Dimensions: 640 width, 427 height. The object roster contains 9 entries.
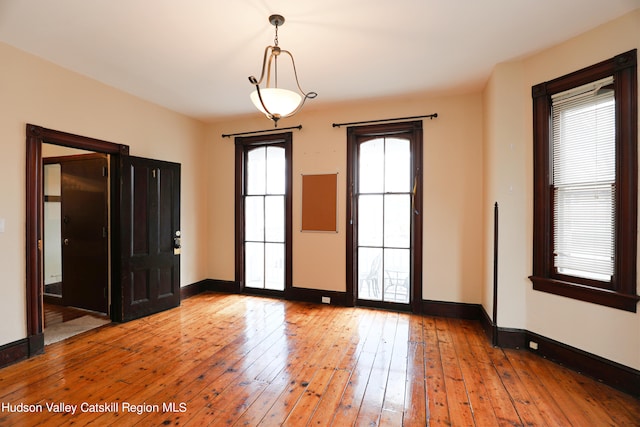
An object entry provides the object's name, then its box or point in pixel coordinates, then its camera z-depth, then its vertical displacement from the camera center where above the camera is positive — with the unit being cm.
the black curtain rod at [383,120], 401 +125
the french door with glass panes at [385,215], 413 -5
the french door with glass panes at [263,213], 481 -2
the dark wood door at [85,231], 394 -25
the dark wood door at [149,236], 381 -31
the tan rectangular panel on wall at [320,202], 448 +14
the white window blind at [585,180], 249 +27
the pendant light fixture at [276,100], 229 +85
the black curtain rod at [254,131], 466 +128
